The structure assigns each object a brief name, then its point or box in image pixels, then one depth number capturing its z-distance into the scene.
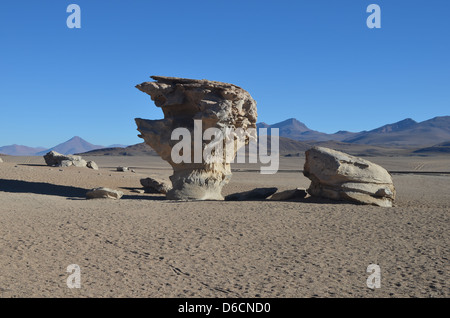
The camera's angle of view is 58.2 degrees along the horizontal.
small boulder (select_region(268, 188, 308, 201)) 13.41
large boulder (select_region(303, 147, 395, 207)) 12.13
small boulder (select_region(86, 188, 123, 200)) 13.41
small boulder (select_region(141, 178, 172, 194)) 17.28
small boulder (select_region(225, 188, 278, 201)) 14.30
